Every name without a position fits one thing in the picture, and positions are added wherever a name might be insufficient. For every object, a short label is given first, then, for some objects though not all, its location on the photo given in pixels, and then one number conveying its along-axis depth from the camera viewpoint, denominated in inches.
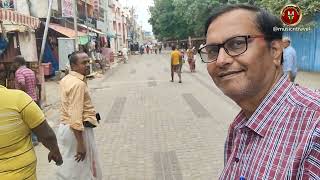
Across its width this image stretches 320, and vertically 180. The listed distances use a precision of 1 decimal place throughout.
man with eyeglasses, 32.7
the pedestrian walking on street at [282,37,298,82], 229.7
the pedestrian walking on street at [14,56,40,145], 190.4
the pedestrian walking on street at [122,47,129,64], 963.9
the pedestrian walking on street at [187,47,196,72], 565.4
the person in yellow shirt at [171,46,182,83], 444.6
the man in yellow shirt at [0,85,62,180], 69.0
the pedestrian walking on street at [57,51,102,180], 104.8
